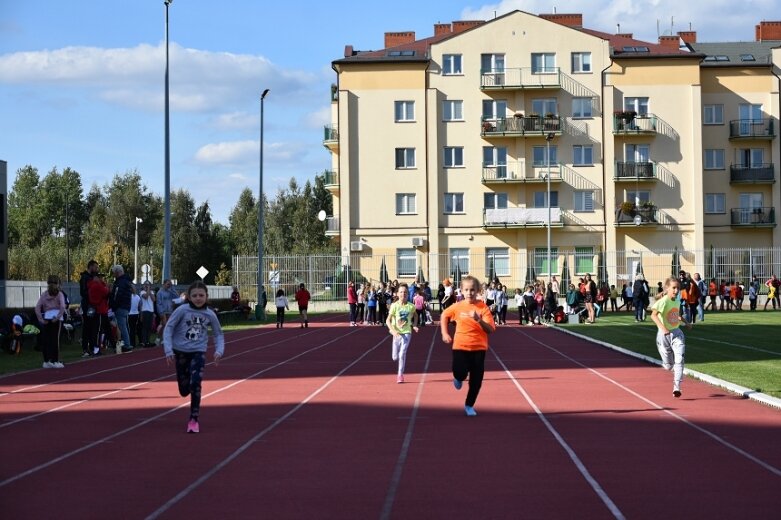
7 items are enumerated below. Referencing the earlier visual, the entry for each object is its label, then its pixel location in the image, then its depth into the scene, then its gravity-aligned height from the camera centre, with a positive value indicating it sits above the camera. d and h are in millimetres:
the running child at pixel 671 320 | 16844 -576
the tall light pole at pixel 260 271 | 54509 +564
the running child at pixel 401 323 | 20469 -715
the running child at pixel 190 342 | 13406 -672
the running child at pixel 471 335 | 14789 -672
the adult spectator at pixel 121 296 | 27625 -282
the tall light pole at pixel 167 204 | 36500 +2560
